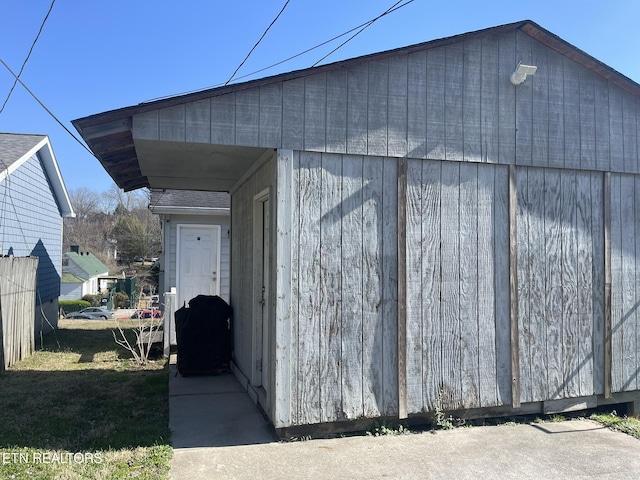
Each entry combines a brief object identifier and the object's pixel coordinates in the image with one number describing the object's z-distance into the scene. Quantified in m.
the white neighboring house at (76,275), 30.94
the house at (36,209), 10.08
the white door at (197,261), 9.33
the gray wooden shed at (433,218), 4.14
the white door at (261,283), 4.88
